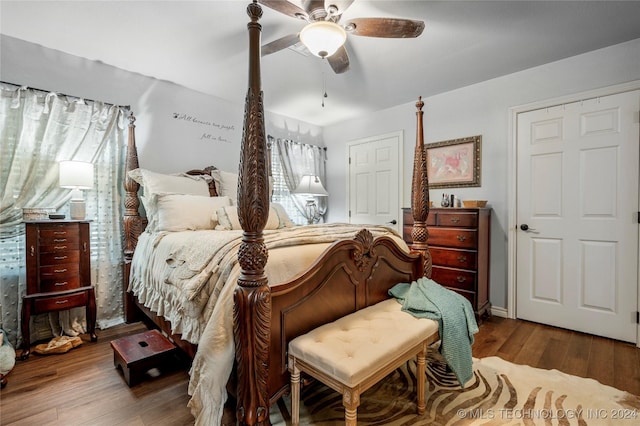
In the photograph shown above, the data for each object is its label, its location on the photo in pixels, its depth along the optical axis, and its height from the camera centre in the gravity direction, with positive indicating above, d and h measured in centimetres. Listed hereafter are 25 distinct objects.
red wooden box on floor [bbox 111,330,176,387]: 187 -94
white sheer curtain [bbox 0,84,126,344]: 237 +27
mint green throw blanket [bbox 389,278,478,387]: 173 -66
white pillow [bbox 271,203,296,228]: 302 -7
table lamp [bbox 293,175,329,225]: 405 +32
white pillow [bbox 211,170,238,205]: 333 +31
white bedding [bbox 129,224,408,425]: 138 -41
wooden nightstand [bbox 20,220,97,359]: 224 -47
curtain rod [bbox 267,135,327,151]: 425 +106
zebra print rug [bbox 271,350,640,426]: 159 -113
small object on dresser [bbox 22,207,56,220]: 231 -2
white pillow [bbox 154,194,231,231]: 256 -2
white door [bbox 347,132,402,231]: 414 +44
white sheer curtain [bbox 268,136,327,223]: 438 +72
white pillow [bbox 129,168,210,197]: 274 +26
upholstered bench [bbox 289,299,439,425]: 124 -65
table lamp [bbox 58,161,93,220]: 238 +26
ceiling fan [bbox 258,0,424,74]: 175 +115
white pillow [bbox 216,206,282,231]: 262 -8
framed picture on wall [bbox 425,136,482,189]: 337 +56
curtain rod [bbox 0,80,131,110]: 239 +103
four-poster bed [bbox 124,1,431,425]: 127 -44
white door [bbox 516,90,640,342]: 253 -6
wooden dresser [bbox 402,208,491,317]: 292 -42
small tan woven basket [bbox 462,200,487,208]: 315 +7
